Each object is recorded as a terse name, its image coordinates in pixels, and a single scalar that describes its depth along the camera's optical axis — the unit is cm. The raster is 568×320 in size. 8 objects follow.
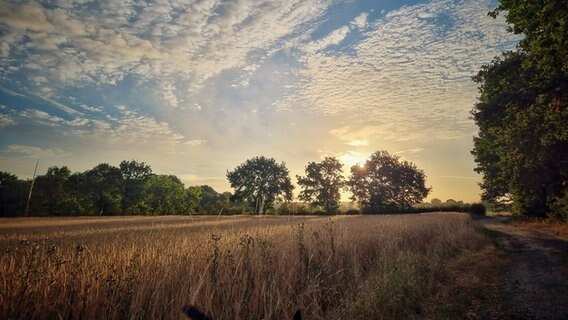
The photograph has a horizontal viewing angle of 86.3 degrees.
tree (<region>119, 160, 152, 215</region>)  7370
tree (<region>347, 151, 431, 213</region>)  7419
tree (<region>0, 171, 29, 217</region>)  5097
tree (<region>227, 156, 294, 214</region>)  7875
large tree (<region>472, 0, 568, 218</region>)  1373
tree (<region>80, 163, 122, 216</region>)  6291
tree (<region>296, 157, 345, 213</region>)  7652
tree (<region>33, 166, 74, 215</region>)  5338
